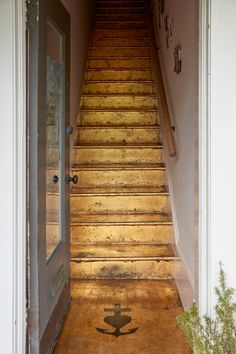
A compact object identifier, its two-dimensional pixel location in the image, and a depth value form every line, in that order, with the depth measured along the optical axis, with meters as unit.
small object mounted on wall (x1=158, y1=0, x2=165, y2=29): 4.30
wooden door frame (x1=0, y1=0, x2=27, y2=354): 1.60
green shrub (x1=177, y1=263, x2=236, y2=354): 1.49
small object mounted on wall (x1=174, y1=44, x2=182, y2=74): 2.94
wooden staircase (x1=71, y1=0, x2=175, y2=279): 3.29
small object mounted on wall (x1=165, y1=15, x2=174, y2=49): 3.49
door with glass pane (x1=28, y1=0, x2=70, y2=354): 1.87
